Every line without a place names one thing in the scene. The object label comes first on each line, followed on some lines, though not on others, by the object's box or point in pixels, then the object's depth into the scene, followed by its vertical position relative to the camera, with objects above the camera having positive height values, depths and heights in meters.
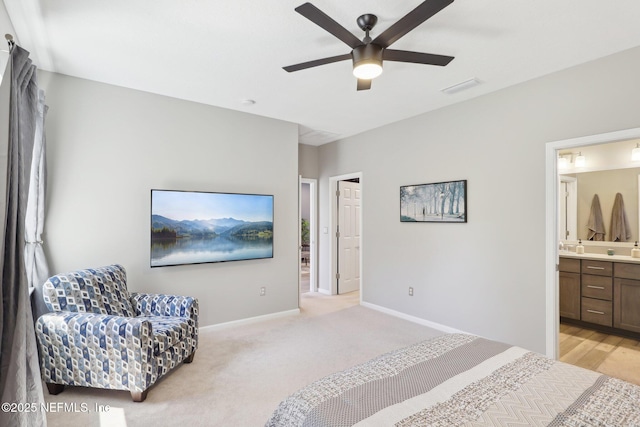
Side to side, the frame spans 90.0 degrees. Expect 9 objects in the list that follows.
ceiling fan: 1.76 +1.07
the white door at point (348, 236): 5.80 -0.41
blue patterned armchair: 2.29 -0.95
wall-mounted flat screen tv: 3.51 -0.14
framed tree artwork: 3.73 +0.15
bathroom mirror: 3.97 +0.22
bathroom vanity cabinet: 3.54 -0.92
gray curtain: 1.70 -0.48
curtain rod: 1.91 +1.06
